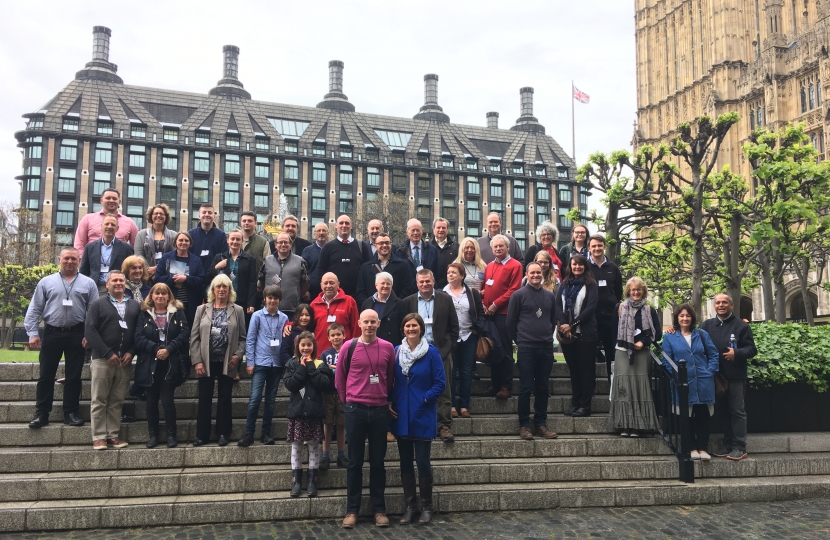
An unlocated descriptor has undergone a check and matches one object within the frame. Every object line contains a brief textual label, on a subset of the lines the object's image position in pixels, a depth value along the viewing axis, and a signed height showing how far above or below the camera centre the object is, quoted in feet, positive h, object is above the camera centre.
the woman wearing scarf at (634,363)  26.27 -0.70
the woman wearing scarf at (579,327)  27.22 +0.76
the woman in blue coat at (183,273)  27.61 +2.95
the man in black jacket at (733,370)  26.32 -0.96
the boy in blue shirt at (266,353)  24.44 -0.36
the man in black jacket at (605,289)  28.37 +2.47
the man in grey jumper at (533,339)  25.86 +0.23
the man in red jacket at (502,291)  28.02 +2.30
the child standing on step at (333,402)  23.00 -2.05
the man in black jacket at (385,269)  28.04 +3.14
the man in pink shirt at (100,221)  29.40 +5.32
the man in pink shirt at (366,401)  20.94 -1.82
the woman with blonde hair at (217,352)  24.41 -0.33
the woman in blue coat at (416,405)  21.16 -1.96
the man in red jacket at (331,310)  24.93 +1.29
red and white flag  218.91 +83.32
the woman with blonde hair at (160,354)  23.90 -0.40
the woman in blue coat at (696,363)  25.64 -0.67
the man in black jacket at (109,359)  23.63 -0.60
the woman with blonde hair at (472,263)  28.68 +3.58
